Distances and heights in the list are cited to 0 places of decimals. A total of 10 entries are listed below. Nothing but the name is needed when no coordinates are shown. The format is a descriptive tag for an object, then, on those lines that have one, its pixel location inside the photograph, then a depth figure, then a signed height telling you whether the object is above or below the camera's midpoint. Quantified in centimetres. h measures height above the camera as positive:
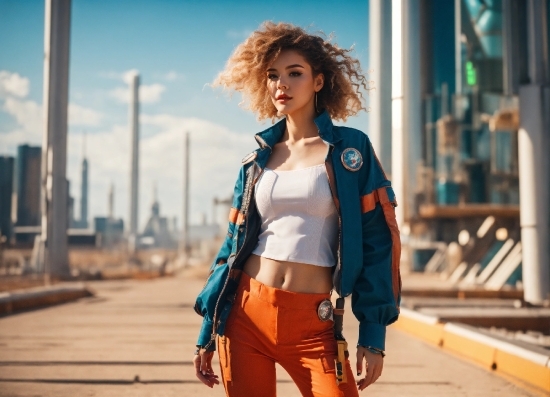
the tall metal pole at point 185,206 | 7019 +245
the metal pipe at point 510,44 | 1314 +333
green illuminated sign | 2182 +470
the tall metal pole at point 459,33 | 3559 +982
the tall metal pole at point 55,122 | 1720 +268
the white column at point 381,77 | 787 +171
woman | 254 -9
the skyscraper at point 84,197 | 16088 +755
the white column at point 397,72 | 559 +125
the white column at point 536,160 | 1288 +127
